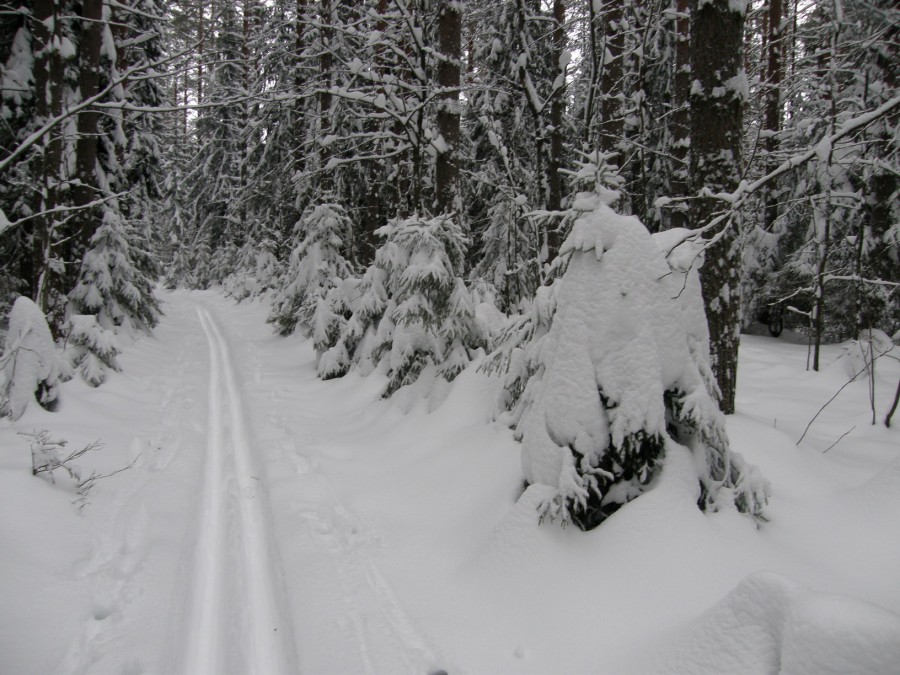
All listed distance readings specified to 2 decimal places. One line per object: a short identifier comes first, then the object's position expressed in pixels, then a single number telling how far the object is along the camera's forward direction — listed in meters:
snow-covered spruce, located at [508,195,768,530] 3.65
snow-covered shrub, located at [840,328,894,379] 7.55
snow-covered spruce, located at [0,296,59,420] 6.14
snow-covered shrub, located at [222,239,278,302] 25.14
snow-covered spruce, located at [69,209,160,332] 12.60
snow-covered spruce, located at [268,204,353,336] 13.69
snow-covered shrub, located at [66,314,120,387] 9.09
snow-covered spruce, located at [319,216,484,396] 7.53
